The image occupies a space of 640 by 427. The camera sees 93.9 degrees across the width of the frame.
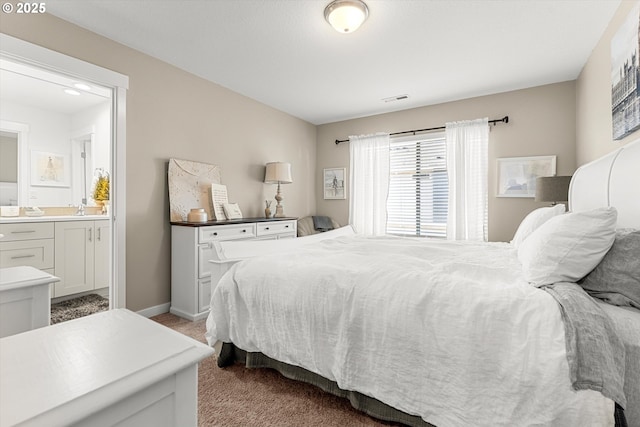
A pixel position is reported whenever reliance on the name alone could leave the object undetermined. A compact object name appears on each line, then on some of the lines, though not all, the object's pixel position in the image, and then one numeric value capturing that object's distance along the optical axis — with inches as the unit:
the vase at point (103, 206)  165.9
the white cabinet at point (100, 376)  17.5
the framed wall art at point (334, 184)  197.2
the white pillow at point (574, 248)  49.0
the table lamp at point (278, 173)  161.3
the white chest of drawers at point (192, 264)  113.3
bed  39.9
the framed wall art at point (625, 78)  72.8
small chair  182.2
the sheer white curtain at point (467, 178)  148.9
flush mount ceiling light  81.6
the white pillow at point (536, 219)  86.0
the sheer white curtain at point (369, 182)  179.3
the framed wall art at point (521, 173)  138.2
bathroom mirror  146.2
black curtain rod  144.9
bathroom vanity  121.8
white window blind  166.1
